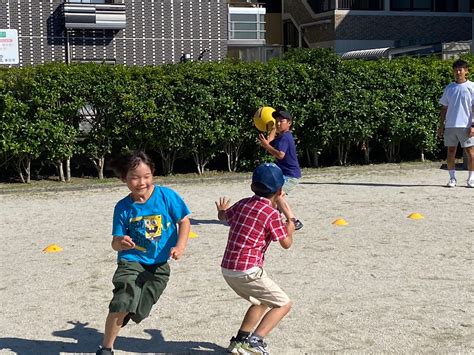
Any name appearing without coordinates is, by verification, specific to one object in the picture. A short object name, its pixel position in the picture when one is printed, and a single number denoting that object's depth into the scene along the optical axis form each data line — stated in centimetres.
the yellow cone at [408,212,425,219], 1030
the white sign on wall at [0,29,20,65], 2431
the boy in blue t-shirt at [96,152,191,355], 511
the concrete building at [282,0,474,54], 3481
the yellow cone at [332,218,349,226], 1000
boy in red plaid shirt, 514
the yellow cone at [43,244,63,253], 874
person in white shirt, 1314
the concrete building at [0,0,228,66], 2500
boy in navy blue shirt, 923
